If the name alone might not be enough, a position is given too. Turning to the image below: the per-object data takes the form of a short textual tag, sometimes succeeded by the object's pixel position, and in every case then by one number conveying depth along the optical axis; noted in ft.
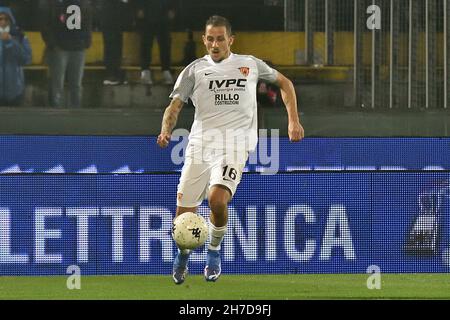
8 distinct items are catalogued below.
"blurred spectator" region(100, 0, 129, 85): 41.70
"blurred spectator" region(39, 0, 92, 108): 41.50
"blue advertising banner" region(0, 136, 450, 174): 37.06
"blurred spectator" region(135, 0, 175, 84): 41.81
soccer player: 30.14
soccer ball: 29.12
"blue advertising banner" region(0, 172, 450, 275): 32.48
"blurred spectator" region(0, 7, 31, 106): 40.91
